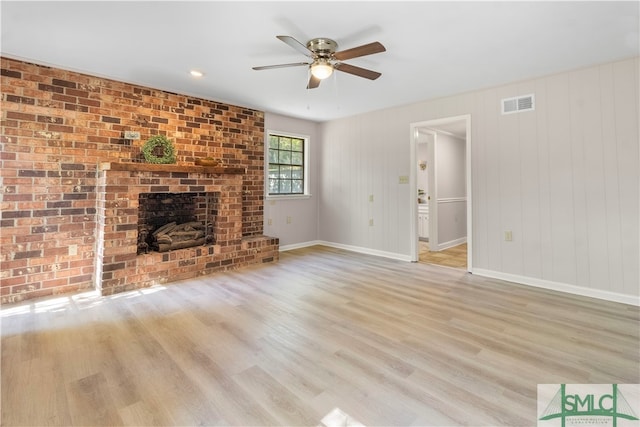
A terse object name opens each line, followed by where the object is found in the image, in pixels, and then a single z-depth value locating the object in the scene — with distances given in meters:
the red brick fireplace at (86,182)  2.97
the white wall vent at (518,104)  3.54
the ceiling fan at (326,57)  2.47
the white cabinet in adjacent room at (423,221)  6.66
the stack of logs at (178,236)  3.74
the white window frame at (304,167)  5.22
